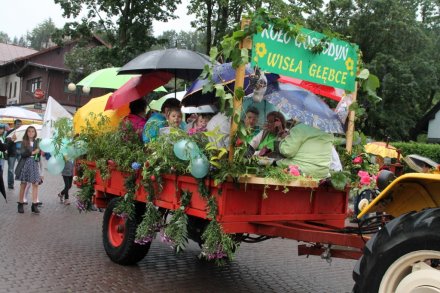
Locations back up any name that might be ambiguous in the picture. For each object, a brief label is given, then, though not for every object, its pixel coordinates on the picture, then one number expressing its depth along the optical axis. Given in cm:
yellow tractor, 284
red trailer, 293
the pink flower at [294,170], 478
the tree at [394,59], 3066
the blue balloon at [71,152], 664
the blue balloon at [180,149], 466
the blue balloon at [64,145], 670
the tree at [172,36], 2615
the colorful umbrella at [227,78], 485
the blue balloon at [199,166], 453
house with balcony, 4381
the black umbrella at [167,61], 598
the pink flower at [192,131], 501
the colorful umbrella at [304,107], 511
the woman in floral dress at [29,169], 1020
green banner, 451
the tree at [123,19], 2566
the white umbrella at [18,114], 2350
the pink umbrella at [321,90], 604
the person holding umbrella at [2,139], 1144
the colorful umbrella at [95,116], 672
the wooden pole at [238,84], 442
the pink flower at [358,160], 547
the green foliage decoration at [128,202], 583
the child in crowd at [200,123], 516
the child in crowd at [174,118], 604
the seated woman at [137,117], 623
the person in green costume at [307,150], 501
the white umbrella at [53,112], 766
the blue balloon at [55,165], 664
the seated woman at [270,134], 532
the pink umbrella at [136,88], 654
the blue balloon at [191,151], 461
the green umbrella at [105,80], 807
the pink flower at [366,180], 521
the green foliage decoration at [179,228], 484
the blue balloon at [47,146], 673
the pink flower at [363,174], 526
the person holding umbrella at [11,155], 1362
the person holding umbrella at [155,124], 574
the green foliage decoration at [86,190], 677
